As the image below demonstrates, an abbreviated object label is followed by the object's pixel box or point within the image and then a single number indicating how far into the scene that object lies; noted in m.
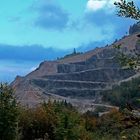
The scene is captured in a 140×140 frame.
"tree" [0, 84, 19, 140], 34.15
